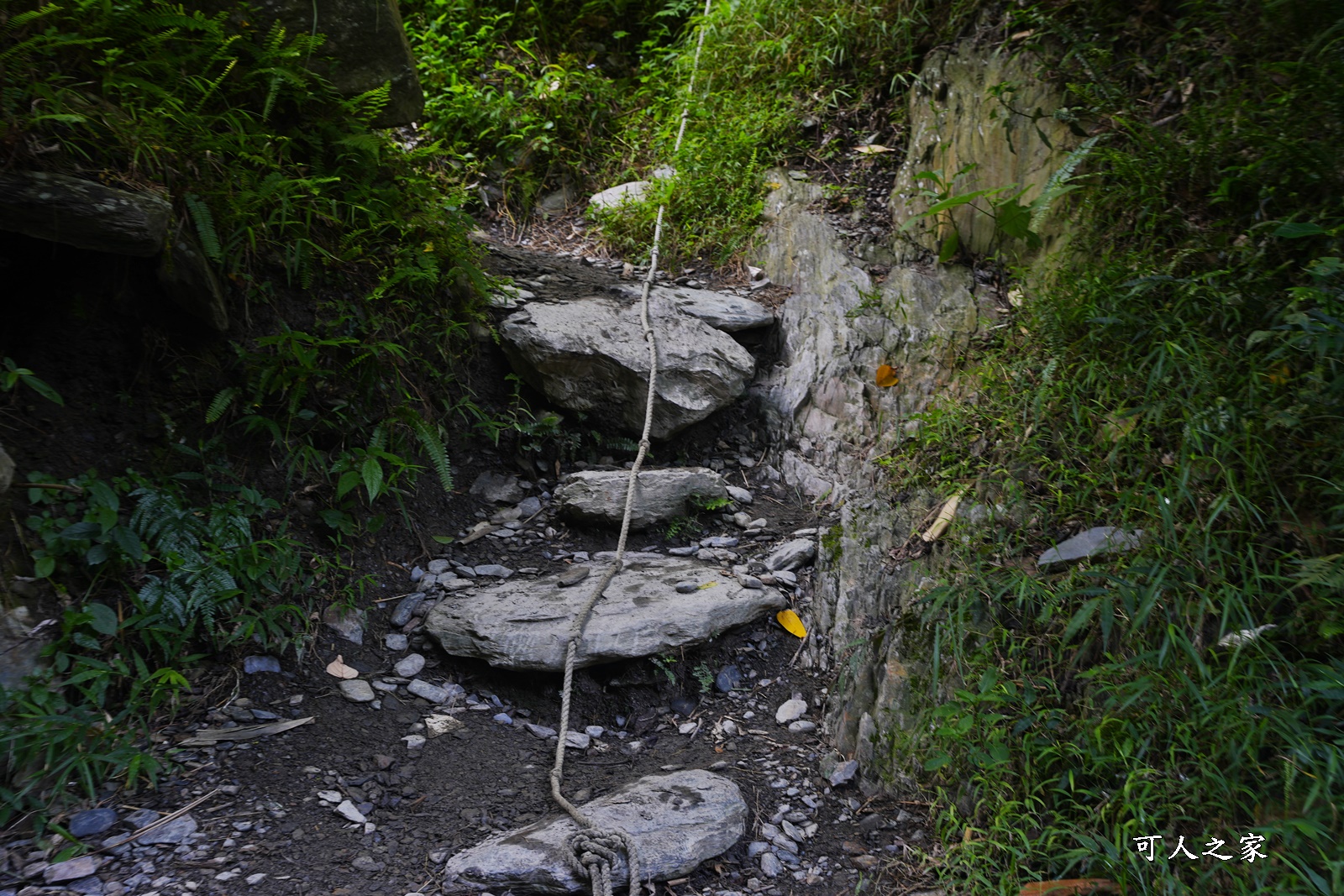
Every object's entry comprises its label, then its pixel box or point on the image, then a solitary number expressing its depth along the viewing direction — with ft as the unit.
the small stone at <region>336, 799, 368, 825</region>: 7.55
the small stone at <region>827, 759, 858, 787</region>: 8.41
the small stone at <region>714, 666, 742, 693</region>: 9.86
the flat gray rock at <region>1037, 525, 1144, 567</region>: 7.52
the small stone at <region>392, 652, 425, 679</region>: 9.47
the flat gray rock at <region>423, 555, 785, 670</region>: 9.45
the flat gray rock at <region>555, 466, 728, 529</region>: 11.80
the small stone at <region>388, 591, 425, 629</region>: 10.04
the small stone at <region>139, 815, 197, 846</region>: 6.84
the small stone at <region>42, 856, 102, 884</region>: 6.29
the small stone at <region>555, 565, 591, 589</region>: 10.57
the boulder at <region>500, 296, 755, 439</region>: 12.47
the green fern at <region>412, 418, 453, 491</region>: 10.26
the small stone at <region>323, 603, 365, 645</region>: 9.55
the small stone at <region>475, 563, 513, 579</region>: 11.00
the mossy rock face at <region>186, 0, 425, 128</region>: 10.89
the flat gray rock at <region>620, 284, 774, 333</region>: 13.97
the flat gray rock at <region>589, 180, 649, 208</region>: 16.78
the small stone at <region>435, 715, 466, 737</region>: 8.82
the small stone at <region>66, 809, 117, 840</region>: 6.73
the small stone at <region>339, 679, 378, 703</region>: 8.95
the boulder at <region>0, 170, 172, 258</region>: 7.47
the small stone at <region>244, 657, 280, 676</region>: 8.68
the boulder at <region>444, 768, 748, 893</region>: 6.89
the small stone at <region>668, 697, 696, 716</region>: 9.62
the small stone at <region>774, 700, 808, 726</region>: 9.45
